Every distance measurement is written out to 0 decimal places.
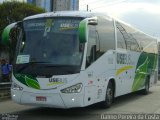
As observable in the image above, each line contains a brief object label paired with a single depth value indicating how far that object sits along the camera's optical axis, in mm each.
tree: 37719
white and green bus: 11641
